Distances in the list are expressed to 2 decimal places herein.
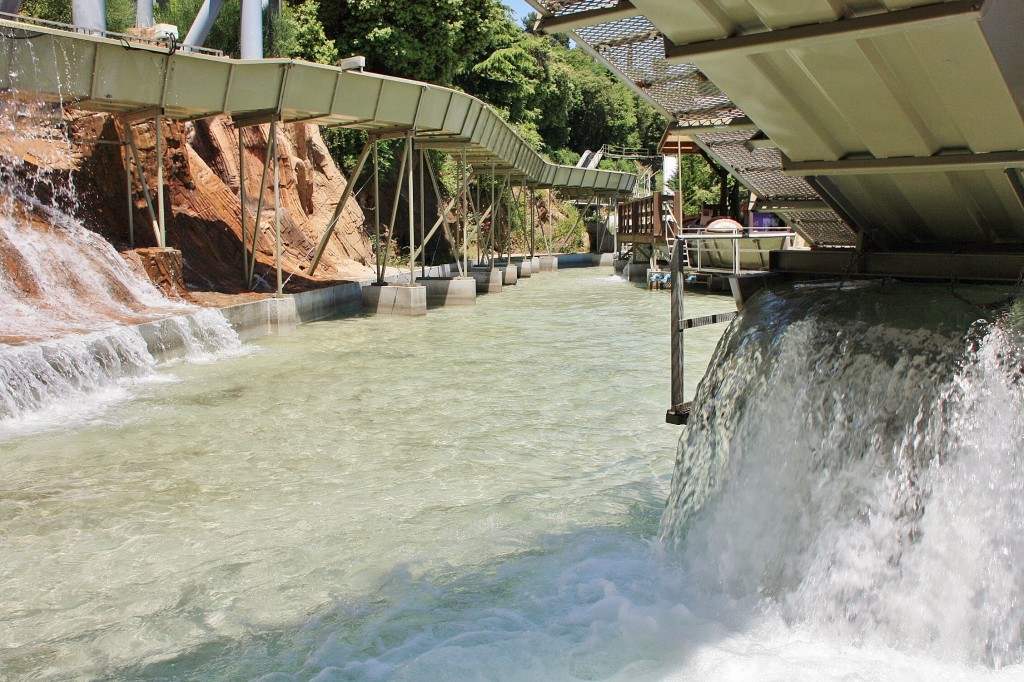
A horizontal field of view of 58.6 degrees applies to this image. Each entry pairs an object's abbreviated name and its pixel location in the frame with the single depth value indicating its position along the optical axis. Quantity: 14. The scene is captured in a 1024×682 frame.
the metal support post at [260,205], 16.95
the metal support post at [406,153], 19.73
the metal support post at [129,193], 15.95
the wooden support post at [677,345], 6.58
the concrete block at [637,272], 32.03
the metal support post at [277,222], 15.93
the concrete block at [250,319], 14.98
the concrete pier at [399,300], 19.59
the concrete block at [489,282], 27.20
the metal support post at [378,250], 21.03
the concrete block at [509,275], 29.88
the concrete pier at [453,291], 22.36
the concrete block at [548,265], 39.44
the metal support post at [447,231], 22.80
